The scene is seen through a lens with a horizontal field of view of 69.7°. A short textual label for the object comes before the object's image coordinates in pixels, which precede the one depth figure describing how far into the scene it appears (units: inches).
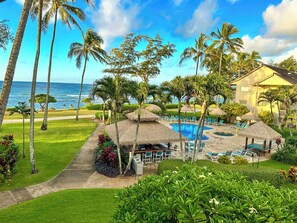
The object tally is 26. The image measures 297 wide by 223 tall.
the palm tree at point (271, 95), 955.3
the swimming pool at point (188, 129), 996.6
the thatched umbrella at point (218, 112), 1106.2
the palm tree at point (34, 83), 455.2
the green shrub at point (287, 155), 627.7
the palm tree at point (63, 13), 772.3
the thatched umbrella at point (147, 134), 537.3
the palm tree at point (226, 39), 1184.2
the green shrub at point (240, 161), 524.8
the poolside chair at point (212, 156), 597.0
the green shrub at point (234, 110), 1168.1
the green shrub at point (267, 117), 1080.8
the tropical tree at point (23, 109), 536.8
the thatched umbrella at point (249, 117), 987.0
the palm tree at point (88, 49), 1082.7
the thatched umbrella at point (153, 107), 1204.1
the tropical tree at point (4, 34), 376.2
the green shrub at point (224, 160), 532.2
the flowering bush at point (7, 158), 412.1
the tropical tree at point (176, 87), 461.4
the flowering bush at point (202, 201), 108.0
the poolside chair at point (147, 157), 562.5
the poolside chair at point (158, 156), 574.3
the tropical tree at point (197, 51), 1221.1
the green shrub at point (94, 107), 1752.0
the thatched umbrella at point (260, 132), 645.9
